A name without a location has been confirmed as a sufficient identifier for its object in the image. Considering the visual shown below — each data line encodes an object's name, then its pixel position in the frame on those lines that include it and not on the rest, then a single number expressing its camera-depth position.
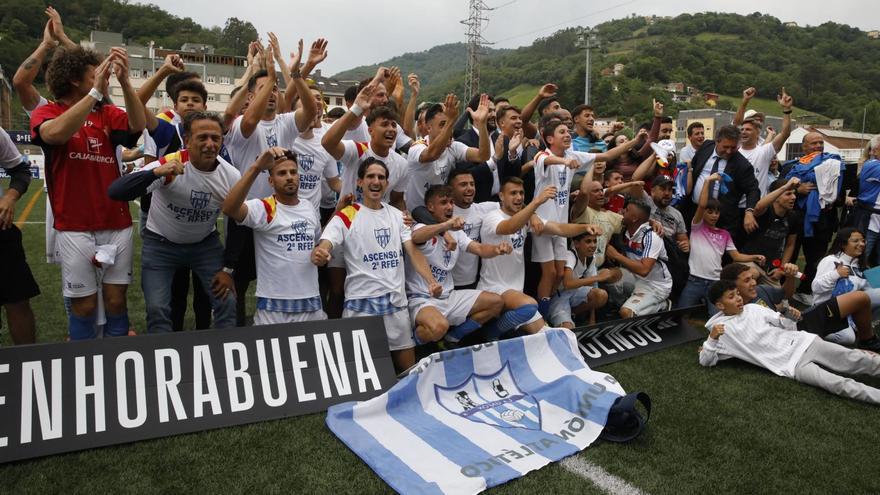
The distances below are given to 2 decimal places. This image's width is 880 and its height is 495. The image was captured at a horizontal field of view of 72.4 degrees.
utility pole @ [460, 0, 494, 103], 56.38
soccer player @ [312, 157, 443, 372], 4.79
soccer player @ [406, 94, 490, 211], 5.48
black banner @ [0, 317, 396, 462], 3.41
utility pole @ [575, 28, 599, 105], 42.50
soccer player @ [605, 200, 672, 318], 6.70
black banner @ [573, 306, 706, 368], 5.47
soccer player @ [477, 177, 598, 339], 5.31
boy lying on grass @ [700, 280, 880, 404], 4.93
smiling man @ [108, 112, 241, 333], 4.51
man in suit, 7.44
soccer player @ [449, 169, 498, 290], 5.57
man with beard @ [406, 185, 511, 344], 5.16
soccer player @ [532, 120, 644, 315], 6.06
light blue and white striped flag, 3.35
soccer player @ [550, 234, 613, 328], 6.34
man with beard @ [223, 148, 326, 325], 4.59
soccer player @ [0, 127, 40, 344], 4.40
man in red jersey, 4.22
